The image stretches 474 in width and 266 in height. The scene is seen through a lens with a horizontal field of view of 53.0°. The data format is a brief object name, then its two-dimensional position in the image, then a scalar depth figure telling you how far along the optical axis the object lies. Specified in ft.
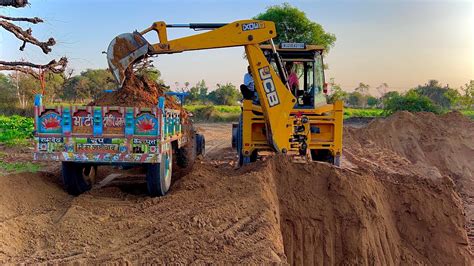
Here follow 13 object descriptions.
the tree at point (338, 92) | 147.61
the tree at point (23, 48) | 40.88
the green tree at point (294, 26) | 102.73
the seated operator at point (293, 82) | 32.03
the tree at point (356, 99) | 266.18
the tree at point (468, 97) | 128.98
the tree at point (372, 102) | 250.41
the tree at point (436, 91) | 184.03
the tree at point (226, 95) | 197.16
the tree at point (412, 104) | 102.63
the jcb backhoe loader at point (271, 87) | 27.30
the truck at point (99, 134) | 22.41
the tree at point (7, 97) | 110.63
